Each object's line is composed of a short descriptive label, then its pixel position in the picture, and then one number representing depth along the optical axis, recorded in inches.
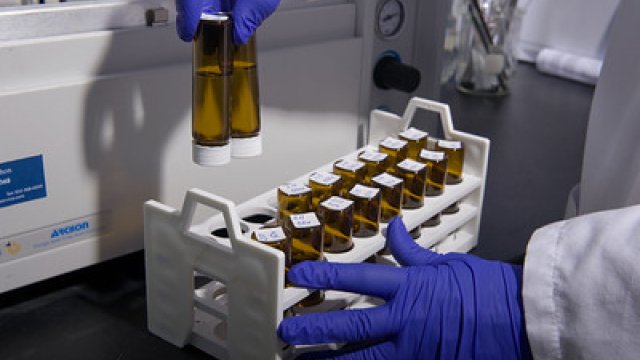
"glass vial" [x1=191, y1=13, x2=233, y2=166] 41.3
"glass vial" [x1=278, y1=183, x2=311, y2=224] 43.9
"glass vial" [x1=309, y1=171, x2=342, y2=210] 45.6
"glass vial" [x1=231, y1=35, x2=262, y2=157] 43.6
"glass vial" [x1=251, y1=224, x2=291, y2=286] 39.9
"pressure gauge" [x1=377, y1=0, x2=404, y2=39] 58.0
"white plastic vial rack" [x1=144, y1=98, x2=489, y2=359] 37.7
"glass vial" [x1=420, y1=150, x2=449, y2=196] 51.1
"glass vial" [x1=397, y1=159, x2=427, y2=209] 48.9
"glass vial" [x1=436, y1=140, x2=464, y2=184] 53.9
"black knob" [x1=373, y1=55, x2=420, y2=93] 57.3
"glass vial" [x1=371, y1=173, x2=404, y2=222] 46.8
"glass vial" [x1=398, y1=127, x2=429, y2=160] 53.9
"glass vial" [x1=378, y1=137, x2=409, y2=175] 51.7
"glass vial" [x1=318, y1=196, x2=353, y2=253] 42.7
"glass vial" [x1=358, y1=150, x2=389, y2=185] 50.0
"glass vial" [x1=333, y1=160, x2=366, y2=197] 48.2
